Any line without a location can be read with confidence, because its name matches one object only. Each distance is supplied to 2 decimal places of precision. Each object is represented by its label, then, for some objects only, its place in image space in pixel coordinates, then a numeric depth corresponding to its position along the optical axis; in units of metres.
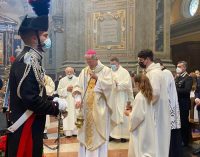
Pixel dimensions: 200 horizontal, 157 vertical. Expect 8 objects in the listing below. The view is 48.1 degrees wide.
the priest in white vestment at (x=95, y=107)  3.72
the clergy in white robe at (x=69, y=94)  6.16
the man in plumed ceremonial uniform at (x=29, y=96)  2.05
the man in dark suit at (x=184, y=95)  4.59
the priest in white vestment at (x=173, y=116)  3.71
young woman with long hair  3.25
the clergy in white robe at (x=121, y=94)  5.62
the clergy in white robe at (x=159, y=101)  3.41
